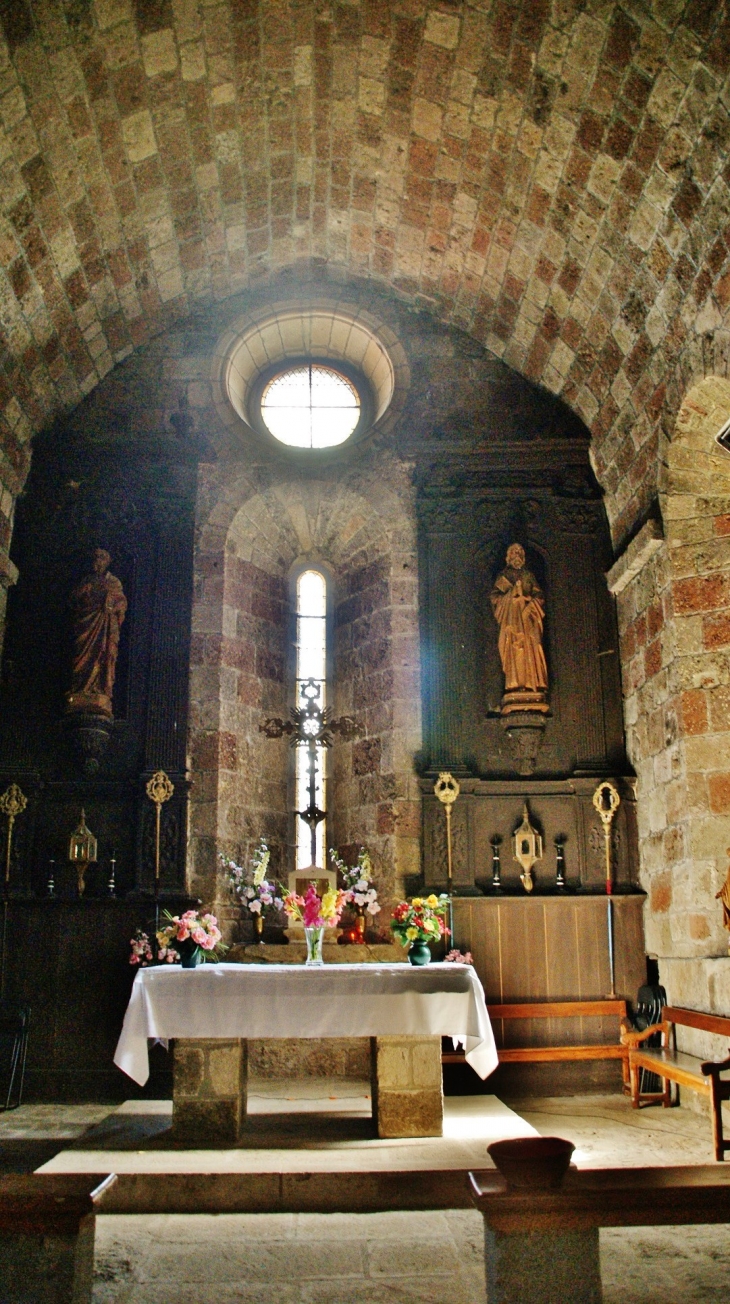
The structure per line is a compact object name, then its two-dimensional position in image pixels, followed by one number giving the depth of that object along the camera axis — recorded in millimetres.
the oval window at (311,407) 10750
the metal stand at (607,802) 8938
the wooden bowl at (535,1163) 2764
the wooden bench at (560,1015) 8305
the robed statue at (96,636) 8992
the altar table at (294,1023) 6074
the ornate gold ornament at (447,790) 9016
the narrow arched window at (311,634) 10227
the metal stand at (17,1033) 8031
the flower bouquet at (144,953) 8219
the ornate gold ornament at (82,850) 8625
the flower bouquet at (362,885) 8258
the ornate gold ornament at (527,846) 8945
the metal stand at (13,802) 8844
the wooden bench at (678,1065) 5641
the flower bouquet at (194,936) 6719
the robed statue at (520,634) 9180
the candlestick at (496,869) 8898
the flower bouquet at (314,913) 6852
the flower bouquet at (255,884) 8422
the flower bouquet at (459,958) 8367
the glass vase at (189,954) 6687
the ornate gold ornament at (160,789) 8937
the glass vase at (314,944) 6891
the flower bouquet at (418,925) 6805
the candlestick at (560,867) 8898
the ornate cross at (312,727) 8602
